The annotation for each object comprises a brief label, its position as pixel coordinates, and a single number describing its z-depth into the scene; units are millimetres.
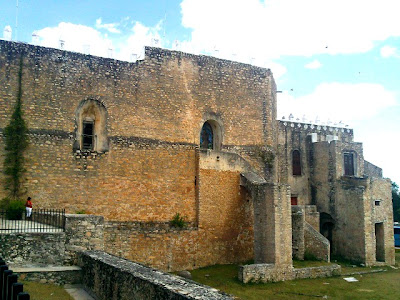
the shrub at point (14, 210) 14258
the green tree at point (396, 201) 41344
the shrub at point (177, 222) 17750
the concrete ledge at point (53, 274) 9537
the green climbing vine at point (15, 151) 14898
